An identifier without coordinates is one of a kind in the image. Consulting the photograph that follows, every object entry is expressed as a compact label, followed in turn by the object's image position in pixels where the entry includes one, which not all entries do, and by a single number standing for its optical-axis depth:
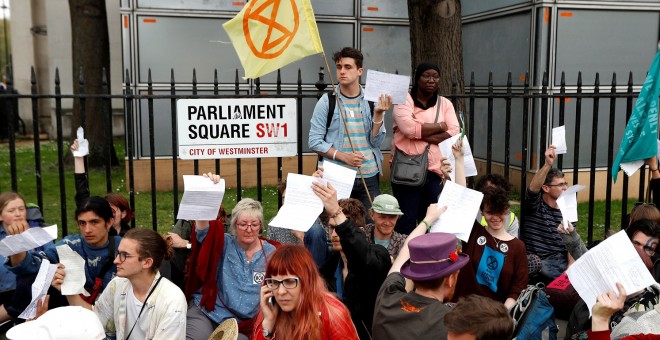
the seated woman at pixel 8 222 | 5.12
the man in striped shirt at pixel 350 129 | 5.59
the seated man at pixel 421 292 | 3.32
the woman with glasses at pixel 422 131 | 5.69
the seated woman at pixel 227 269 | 4.84
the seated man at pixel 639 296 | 4.04
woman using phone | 3.40
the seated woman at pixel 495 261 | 4.51
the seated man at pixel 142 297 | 4.05
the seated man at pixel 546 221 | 5.39
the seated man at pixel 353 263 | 4.07
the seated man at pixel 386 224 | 4.86
